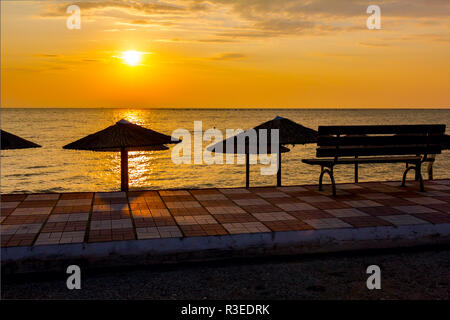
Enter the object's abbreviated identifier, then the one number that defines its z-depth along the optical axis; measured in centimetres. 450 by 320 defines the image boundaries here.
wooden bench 824
